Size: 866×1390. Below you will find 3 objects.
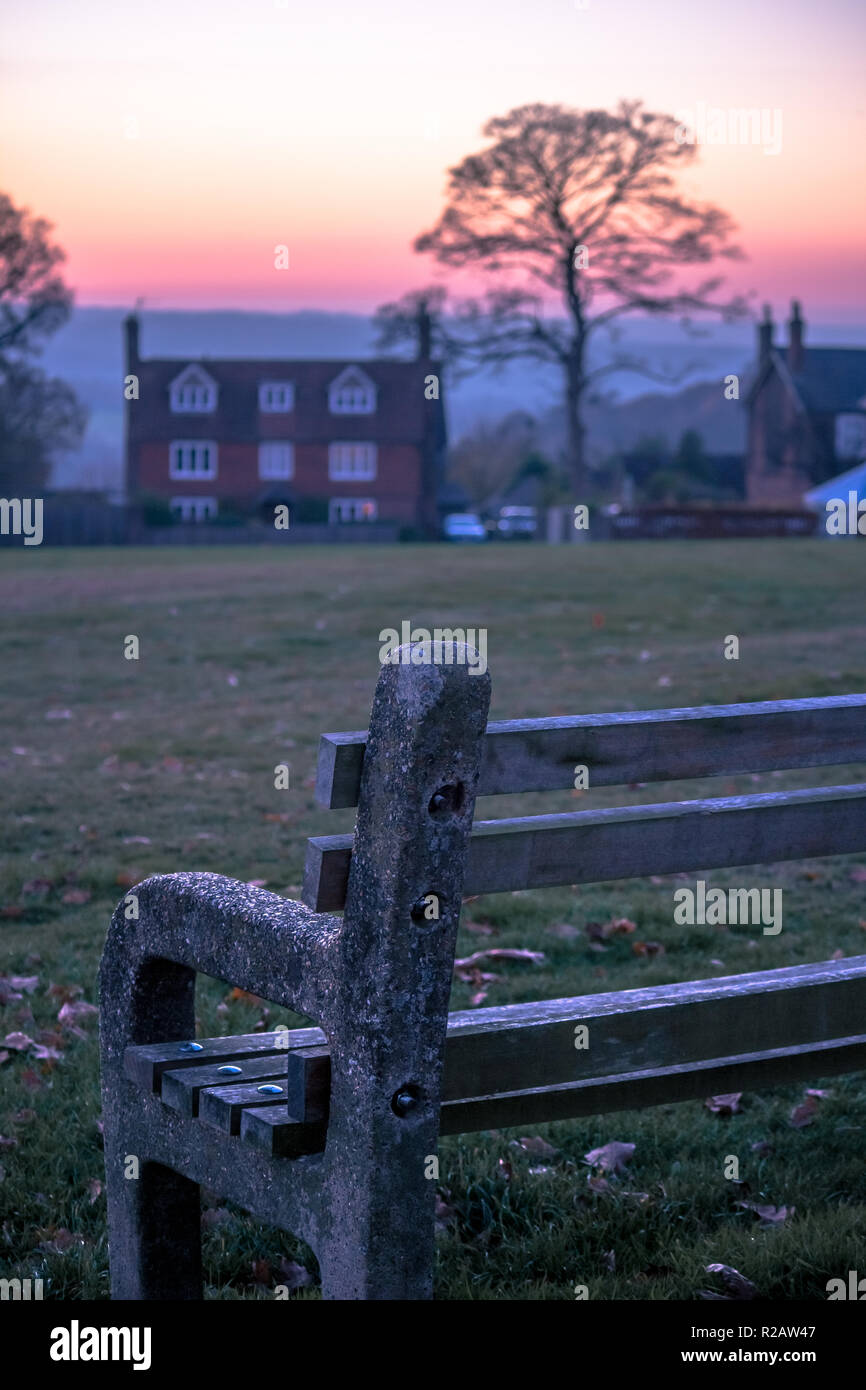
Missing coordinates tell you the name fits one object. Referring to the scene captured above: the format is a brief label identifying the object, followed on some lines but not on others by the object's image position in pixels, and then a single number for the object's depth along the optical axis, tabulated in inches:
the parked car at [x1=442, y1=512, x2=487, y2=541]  2610.7
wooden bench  87.7
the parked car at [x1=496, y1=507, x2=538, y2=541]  2488.9
